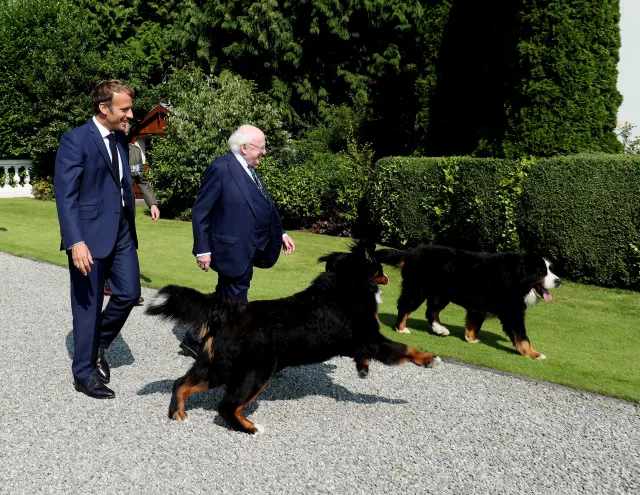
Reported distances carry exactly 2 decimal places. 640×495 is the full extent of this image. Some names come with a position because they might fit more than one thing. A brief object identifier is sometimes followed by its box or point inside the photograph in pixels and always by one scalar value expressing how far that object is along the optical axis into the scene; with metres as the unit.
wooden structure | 28.69
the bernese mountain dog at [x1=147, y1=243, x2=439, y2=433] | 4.89
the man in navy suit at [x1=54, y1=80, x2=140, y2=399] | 5.33
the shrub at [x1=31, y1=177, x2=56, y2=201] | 29.80
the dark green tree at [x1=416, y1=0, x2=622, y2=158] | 11.86
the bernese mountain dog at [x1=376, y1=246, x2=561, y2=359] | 7.25
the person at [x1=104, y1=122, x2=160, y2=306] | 7.15
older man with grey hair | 6.06
